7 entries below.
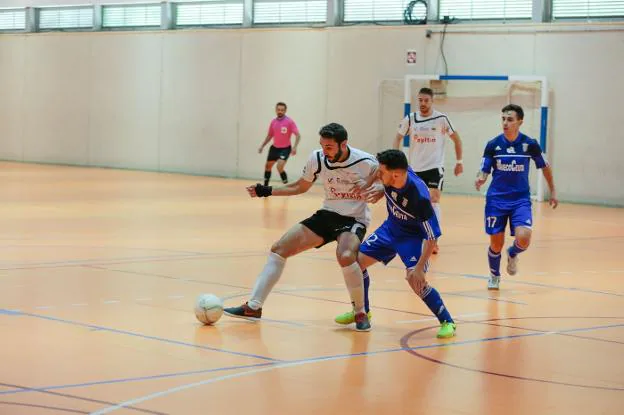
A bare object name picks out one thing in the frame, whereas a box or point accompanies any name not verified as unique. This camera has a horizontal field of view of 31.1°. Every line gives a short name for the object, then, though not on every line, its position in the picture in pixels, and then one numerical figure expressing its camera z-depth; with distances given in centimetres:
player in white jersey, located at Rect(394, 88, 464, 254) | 1552
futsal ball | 937
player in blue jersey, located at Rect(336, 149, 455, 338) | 898
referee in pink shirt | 2709
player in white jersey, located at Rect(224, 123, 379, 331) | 968
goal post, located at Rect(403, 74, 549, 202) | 2581
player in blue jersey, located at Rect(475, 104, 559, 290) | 1231
